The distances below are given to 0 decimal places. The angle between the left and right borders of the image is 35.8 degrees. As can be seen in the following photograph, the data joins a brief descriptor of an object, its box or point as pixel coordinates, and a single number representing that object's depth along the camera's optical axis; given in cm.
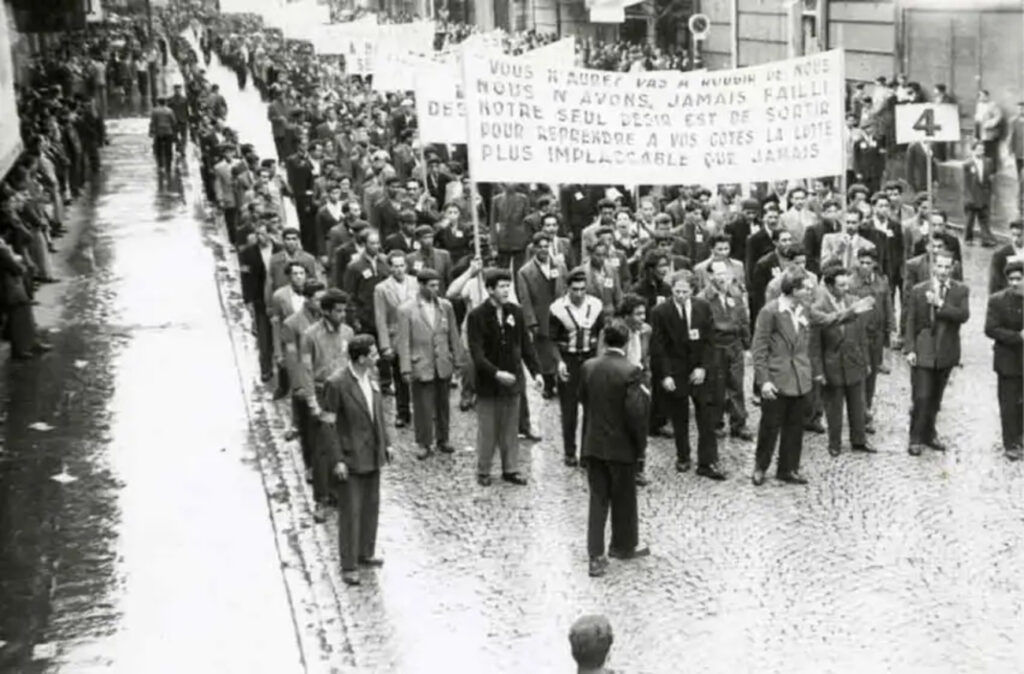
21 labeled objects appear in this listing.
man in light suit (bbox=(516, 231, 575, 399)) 1482
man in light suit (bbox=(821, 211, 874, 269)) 1579
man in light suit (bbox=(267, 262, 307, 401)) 1419
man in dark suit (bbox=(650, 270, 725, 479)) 1323
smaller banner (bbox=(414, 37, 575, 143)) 2116
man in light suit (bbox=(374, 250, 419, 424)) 1452
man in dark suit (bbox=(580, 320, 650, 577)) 1109
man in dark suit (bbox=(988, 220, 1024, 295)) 1556
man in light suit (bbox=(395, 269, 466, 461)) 1404
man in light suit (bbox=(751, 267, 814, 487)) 1294
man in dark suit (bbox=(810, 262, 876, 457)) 1356
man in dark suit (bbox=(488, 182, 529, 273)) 1916
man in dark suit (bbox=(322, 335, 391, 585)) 1127
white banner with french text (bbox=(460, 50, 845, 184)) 1497
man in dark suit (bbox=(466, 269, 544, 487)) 1325
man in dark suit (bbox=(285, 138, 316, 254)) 2352
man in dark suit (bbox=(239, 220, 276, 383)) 1656
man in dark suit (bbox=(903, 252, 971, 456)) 1354
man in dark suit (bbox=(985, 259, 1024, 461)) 1328
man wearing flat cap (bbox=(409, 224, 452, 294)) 1594
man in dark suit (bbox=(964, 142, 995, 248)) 2314
